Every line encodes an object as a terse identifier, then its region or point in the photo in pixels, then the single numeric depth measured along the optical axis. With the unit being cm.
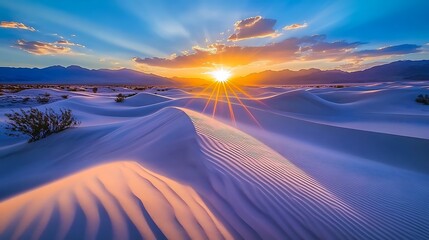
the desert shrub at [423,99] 1266
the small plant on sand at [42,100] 1580
